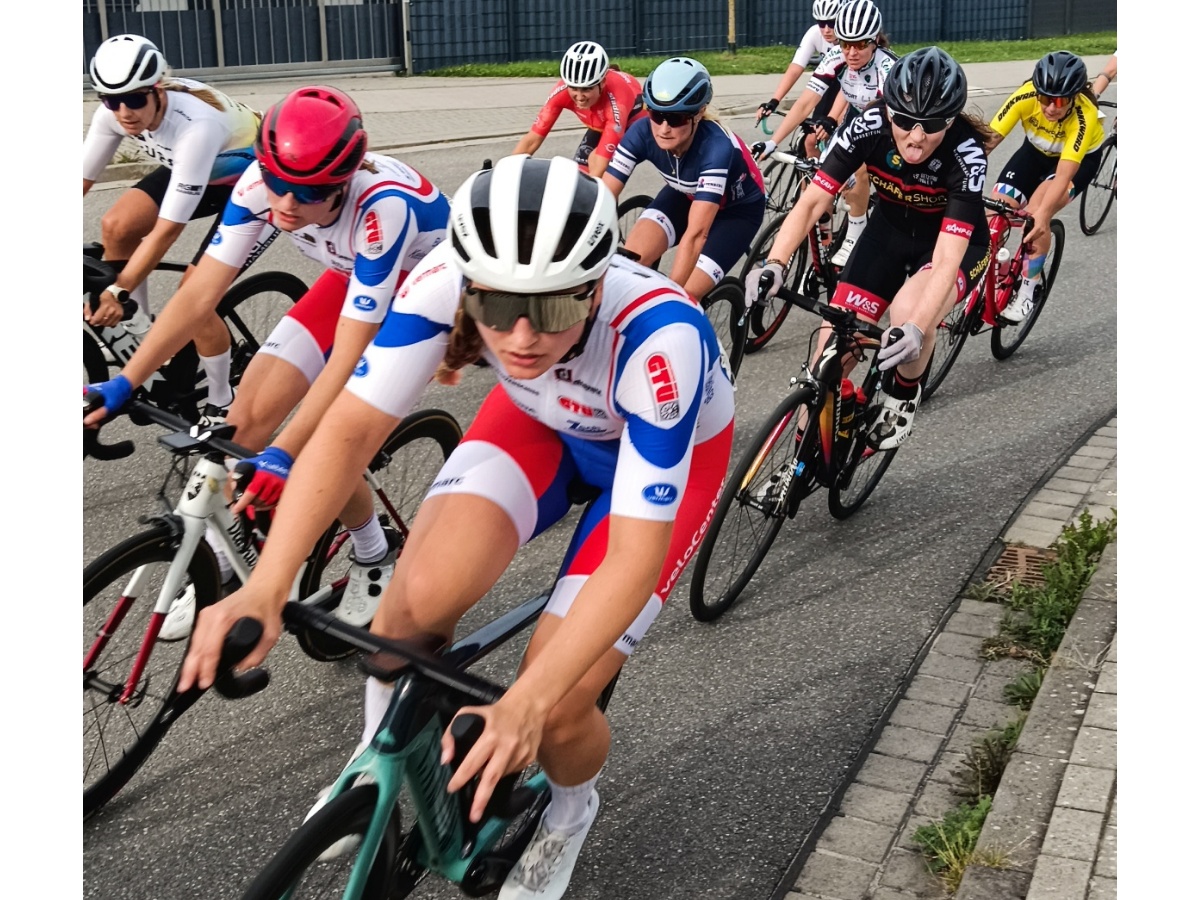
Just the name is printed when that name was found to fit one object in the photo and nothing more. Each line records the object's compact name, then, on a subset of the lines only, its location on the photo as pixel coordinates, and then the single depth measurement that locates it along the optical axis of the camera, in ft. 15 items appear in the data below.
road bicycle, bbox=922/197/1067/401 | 26.96
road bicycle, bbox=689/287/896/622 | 18.06
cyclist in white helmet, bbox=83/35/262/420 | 20.10
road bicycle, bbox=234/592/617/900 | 9.05
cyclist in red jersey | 29.96
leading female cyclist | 9.65
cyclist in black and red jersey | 19.40
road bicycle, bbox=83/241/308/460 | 22.00
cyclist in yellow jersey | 29.43
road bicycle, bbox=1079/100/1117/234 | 42.93
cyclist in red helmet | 14.10
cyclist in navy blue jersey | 22.81
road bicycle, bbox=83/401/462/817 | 13.24
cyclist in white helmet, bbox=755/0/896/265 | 36.17
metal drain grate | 18.97
